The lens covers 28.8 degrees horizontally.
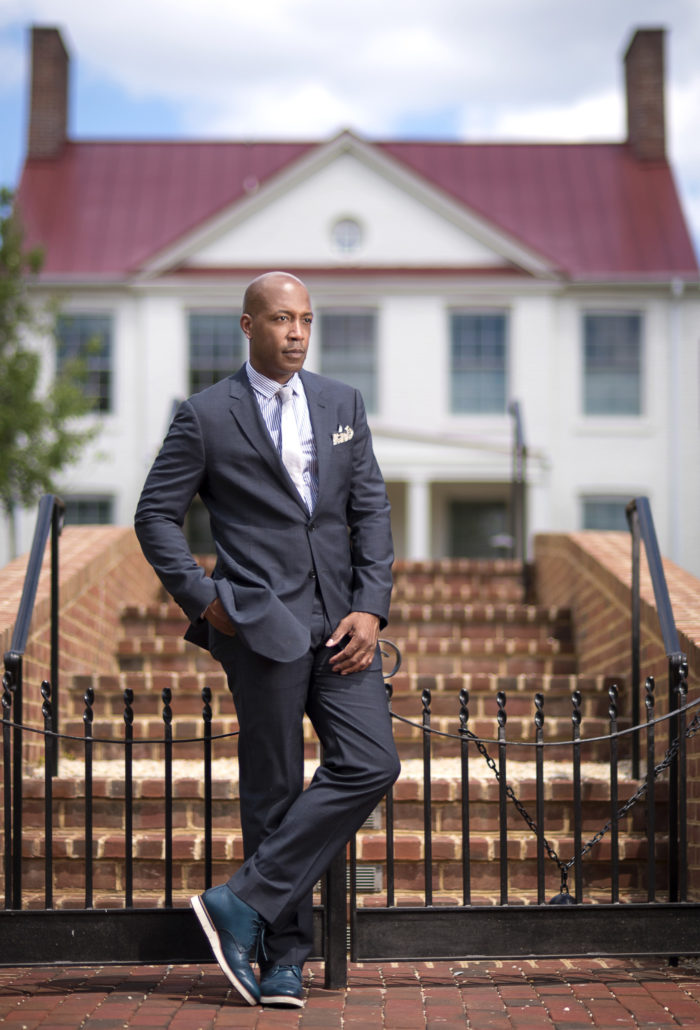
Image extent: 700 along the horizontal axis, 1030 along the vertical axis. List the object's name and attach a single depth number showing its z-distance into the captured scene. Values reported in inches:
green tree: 707.4
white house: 864.3
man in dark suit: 142.4
